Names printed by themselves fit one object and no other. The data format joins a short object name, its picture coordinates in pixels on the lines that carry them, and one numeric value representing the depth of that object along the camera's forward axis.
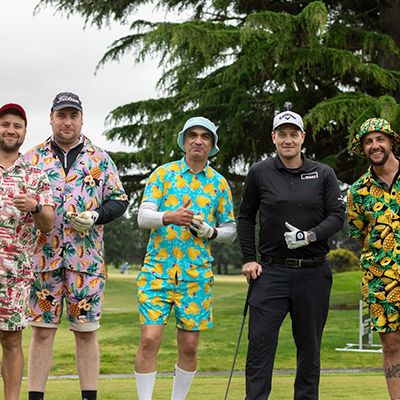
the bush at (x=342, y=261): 40.41
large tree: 14.15
